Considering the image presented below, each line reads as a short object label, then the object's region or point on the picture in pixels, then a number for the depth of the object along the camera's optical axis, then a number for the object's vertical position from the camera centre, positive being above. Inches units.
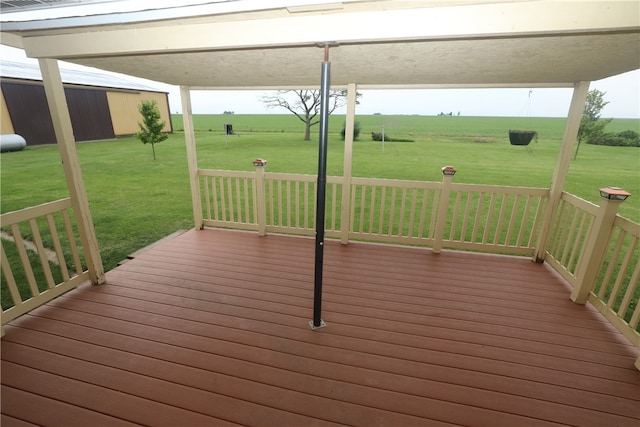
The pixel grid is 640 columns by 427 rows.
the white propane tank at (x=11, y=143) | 469.8 -29.8
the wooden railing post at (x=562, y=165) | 120.6 -13.4
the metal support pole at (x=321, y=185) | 68.9 -14.1
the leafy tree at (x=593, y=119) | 477.7 +27.4
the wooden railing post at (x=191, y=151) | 154.0 -13.0
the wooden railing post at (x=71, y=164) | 90.7 -13.1
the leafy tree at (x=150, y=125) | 477.4 +3.7
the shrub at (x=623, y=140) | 740.6 -9.5
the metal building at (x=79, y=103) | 521.7 +48.6
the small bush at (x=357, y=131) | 872.0 +0.4
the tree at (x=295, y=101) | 848.9 +84.8
